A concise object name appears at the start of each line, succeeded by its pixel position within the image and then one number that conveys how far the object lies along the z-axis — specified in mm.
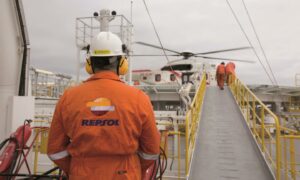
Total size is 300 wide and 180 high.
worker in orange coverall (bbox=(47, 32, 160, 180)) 1813
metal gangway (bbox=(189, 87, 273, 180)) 5141
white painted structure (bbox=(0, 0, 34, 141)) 4941
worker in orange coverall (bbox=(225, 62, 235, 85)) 12900
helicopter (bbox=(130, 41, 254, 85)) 22125
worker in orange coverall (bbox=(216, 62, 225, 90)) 12980
